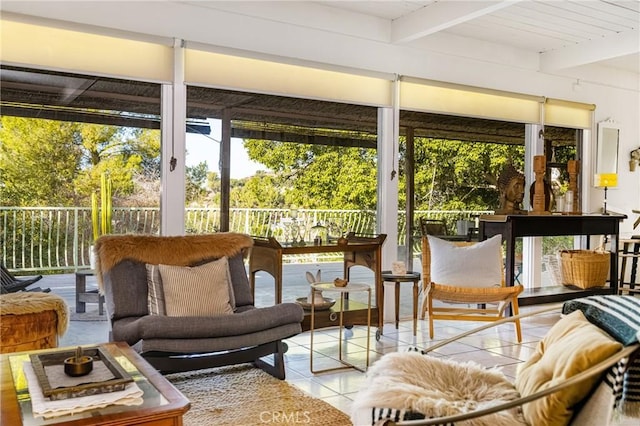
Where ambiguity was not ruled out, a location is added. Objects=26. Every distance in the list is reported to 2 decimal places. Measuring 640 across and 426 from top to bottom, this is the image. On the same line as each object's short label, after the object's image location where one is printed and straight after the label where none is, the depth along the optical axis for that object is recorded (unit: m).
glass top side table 3.67
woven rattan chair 4.38
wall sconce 6.93
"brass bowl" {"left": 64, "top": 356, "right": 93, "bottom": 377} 2.12
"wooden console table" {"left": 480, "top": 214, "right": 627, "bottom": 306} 5.37
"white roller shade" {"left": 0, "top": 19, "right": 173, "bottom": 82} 3.60
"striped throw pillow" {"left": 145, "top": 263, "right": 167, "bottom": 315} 3.39
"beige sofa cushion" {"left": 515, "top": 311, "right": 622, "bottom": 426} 1.58
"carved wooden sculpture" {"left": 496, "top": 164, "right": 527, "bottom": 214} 5.71
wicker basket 6.04
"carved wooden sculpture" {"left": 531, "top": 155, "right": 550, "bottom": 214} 5.77
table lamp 6.19
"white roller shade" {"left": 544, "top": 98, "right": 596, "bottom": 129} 6.30
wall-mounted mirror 6.72
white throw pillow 4.70
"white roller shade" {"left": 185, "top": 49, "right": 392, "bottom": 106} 4.25
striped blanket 1.54
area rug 2.80
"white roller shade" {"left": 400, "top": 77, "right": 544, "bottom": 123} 5.31
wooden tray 1.96
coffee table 1.84
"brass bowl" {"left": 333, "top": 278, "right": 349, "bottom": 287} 3.76
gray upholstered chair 2.98
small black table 4.59
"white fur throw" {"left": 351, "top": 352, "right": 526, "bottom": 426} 1.77
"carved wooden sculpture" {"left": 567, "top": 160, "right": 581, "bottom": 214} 6.09
